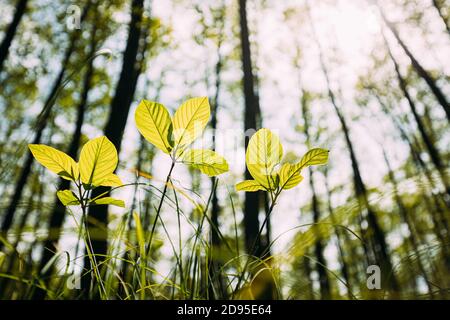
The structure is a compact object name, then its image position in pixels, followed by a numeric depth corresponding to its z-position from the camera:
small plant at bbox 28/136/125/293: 0.46
